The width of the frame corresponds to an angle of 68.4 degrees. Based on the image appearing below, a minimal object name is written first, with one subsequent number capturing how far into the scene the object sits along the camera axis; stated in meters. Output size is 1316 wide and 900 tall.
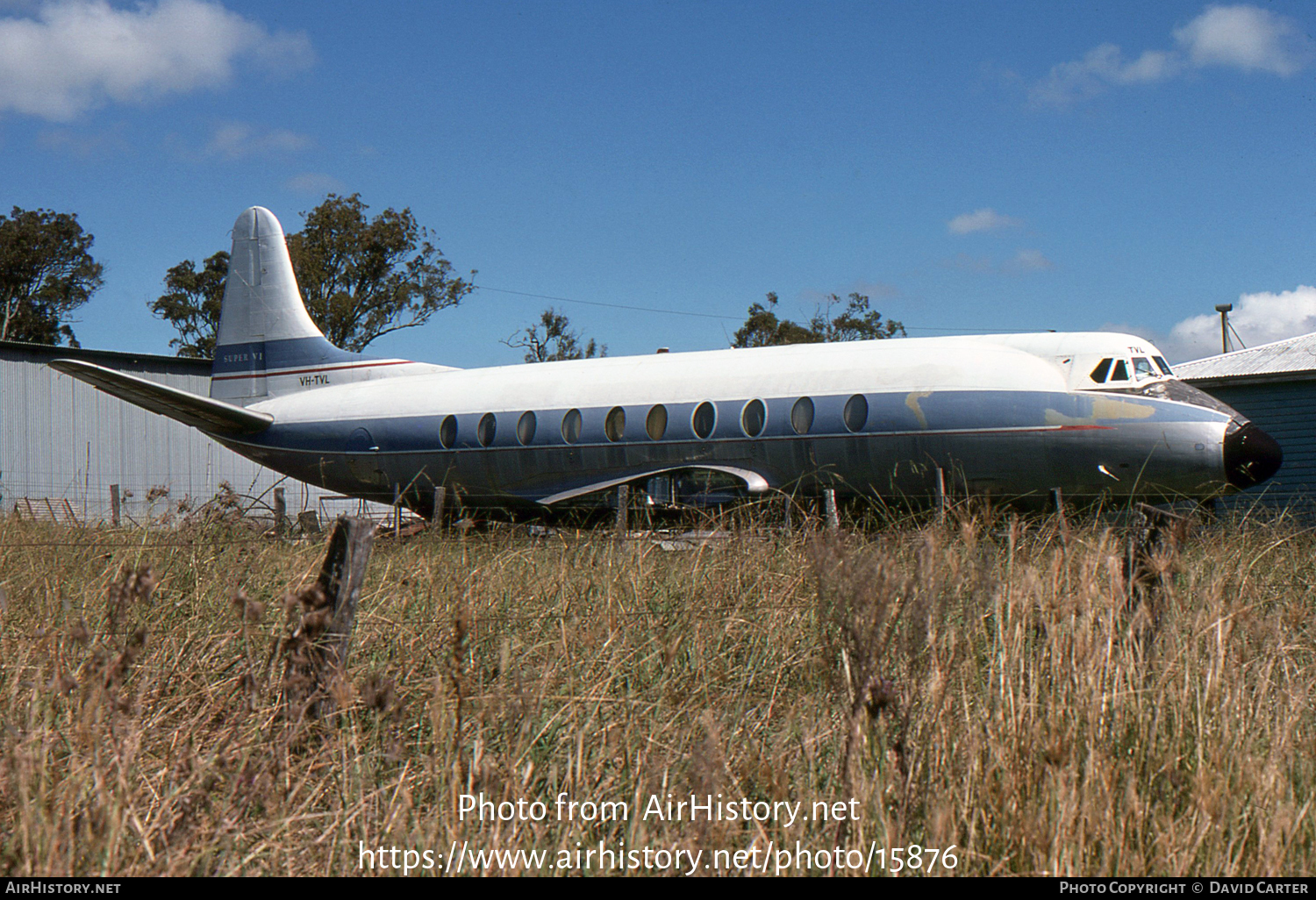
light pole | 42.34
